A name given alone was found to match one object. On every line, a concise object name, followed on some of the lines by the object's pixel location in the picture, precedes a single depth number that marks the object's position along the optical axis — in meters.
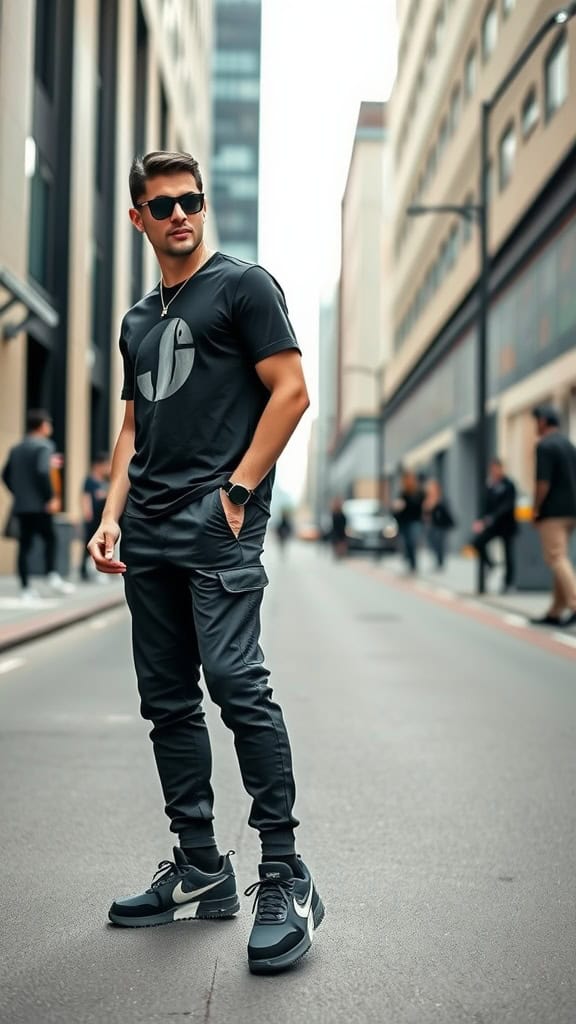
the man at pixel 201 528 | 3.04
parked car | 37.56
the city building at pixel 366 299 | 80.62
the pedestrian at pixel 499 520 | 16.94
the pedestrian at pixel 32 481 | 13.60
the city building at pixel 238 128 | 118.00
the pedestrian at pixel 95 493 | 17.50
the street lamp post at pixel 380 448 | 45.47
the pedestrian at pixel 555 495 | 11.15
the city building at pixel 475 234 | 24.34
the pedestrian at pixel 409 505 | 23.77
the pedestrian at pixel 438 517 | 25.02
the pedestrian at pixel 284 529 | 44.75
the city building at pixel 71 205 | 19.88
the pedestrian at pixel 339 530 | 35.47
